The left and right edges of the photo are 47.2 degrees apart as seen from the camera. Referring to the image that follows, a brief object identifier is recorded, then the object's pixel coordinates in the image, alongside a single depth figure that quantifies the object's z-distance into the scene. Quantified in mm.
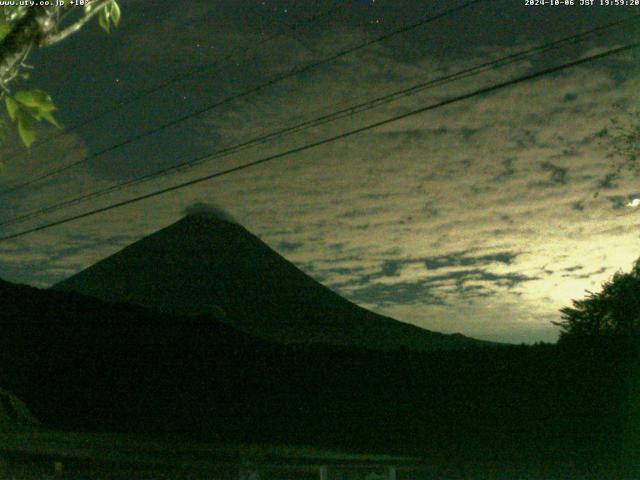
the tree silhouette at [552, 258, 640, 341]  24812
